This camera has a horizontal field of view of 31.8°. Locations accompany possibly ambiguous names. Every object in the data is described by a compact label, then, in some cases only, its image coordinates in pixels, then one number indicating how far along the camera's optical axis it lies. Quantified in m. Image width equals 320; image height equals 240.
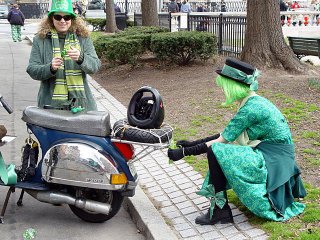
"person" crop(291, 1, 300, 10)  38.09
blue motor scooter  4.55
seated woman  4.46
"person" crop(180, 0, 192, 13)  32.98
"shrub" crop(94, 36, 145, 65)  13.31
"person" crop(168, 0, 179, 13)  33.97
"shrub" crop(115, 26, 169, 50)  13.64
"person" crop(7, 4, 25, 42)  24.59
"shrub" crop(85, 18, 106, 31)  29.64
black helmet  4.47
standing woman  5.03
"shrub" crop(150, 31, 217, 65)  12.52
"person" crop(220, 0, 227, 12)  40.75
